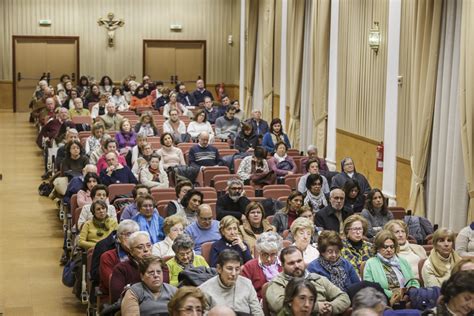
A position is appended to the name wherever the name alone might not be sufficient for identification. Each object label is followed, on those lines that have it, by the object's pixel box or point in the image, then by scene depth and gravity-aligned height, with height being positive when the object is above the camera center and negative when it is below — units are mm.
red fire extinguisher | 13438 -1554
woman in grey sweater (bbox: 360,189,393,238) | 9789 -1673
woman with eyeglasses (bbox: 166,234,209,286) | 7527 -1678
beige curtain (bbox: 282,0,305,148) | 17906 -337
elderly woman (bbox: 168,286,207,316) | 5688 -1550
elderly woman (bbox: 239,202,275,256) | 9102 -1713
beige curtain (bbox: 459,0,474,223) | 10344 -431
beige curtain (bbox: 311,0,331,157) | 16188 -339
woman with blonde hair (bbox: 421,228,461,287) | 7723 -1725
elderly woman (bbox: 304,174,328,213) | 10875 -1678
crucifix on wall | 26531 +556
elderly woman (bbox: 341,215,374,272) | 8172 -1698
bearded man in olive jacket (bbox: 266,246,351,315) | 6727 -1739
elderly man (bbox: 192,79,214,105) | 22320 -1116
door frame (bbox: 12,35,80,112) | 26203 +108
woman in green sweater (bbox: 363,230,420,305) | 7562 -1760
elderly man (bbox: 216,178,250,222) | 10273 -1689
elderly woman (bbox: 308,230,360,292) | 7383 -1693
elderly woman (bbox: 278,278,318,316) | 6078 -1601
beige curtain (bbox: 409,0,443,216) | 11352 -452
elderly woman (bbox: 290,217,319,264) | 8438 -1706
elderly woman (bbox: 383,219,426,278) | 8219 -1737
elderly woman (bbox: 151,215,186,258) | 8375 -1694
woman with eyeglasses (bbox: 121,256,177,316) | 6570 -1754
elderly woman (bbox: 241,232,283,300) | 7512 -1753
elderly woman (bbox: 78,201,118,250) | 9359 -1828
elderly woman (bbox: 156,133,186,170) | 13531 -1543
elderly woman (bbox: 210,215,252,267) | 8250 -1708
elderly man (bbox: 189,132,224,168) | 13570 -1566
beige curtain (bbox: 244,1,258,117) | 23297 -29
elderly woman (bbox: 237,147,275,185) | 12594 -1655
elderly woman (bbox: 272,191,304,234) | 9766 -1728
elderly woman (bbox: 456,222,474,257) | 8965 -1801
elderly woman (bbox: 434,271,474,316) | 5805 -1512
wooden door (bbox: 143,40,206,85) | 27156 -468
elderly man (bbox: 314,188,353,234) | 9852 -1735
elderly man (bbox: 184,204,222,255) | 8961 -1744
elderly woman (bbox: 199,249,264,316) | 6719 -1739
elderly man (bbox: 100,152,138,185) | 12094 -1656
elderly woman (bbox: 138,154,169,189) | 12219 -1683
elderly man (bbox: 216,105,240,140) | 17125 -1416
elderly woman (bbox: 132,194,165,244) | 9367 -1729
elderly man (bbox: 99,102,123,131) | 16841 -1338
